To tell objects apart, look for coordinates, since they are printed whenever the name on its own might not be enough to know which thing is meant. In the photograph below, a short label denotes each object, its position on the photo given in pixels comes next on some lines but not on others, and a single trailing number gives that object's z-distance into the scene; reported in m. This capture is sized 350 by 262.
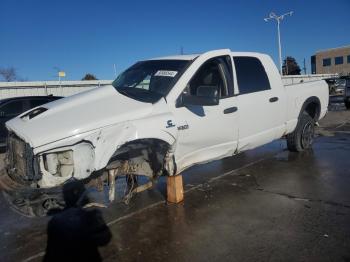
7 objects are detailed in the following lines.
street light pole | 40.95
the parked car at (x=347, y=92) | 18.89
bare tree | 48.88
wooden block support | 5.06
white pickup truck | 3.82
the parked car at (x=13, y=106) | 10.84
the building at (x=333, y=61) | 73.06
